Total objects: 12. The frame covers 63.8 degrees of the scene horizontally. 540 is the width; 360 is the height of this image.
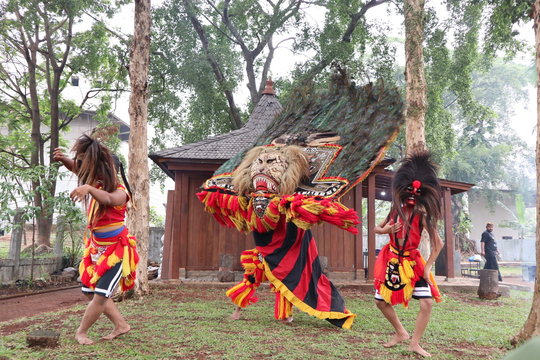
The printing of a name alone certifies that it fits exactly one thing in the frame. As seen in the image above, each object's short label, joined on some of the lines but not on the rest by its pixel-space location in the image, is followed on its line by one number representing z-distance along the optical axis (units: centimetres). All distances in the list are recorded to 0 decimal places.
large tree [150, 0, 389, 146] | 1442
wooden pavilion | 959
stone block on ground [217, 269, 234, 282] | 912
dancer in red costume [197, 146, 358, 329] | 491
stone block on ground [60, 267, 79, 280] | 1099
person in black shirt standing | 1095
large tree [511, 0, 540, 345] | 402
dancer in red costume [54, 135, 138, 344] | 391
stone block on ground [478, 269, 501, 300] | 840
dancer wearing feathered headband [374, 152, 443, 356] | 398
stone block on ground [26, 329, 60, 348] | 385
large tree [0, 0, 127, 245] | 1231
